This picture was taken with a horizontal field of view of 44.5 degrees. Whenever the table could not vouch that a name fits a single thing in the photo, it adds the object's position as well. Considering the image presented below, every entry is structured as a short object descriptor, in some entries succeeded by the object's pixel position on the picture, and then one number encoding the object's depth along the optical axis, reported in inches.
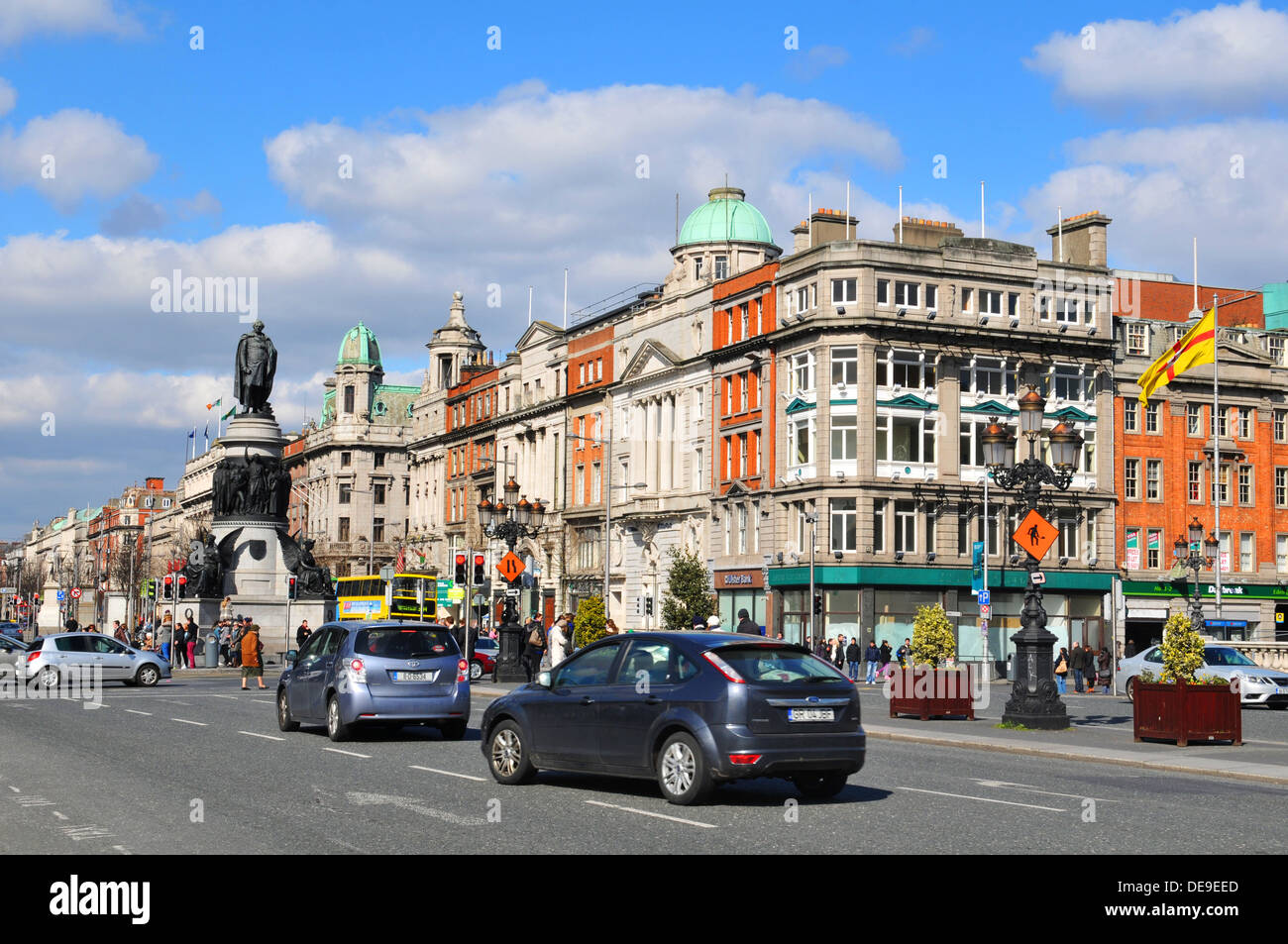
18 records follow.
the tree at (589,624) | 2347.4
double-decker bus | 2669.8
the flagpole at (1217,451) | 2338.8
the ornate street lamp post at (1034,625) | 1057.5
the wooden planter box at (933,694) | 1200.8
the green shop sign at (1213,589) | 2770.7
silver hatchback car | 1536.7
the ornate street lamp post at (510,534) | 1642.5
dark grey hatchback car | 554.9
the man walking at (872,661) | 2240.4
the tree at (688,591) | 2691.9
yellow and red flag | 2115.2
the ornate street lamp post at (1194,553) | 2239.3
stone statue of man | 2381.9
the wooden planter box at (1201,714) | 962.7
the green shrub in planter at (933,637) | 1212.5
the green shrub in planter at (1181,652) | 999.0
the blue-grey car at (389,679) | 853.8
